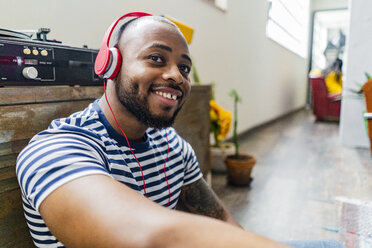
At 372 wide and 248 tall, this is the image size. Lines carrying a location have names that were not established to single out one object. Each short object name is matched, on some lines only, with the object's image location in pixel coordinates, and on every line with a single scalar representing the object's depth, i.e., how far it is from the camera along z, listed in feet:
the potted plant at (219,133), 7.77
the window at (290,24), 17.49
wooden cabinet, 2.20
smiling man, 1.37
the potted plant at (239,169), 7.56
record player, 2.34
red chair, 18.79
